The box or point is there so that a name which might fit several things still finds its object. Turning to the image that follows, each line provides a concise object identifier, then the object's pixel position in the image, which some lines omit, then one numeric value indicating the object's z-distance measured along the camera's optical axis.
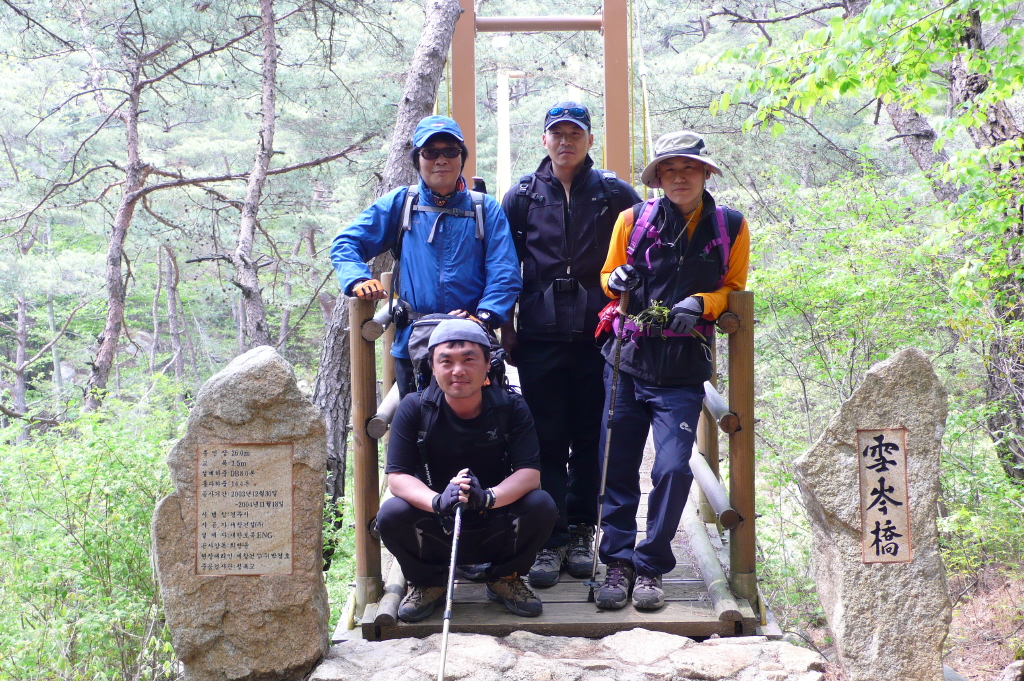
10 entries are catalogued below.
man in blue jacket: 3.00
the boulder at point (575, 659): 2.53
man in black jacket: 3.14
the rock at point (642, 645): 2.63
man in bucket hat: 2.83
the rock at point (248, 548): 2.61
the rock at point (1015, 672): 4.00
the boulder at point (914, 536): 2.69
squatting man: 2.69
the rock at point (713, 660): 2.54
